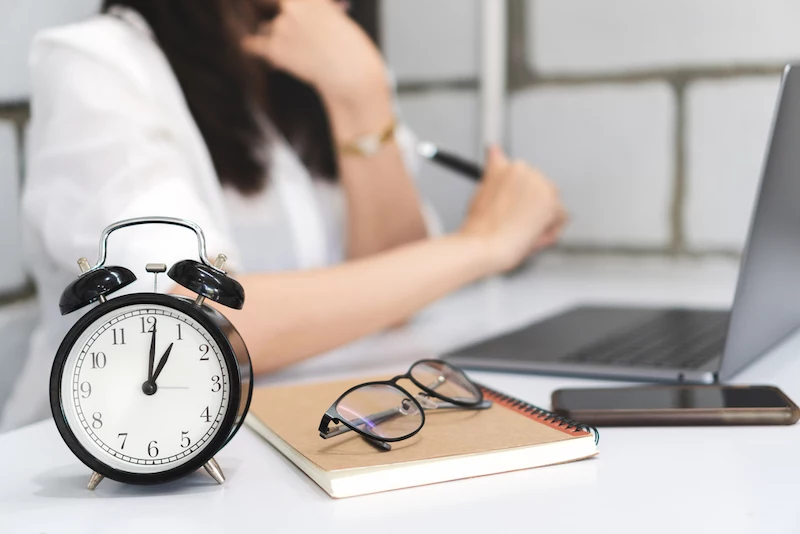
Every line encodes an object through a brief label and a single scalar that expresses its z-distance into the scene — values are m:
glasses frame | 0.94
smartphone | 1.02
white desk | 0.89
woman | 1.20
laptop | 1.06
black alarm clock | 0.92
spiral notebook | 0.92
